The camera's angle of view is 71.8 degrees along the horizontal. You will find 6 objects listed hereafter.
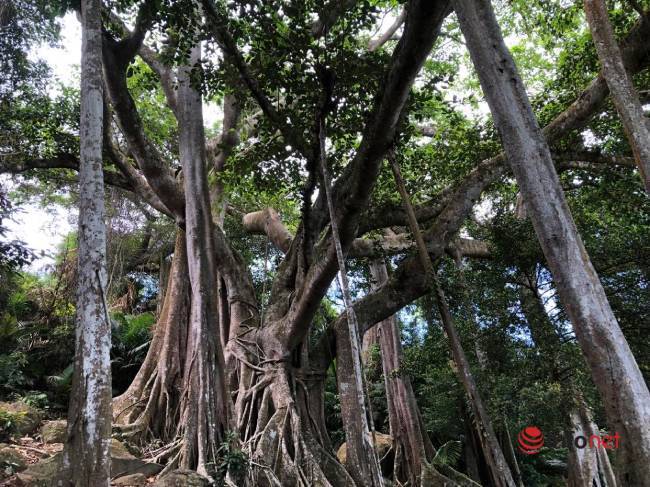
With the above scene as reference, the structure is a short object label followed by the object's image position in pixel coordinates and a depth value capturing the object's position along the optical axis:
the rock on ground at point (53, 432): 6.09
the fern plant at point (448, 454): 6.60
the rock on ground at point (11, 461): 4.59
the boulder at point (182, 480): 3.82
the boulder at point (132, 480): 4.81
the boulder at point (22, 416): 6.03
